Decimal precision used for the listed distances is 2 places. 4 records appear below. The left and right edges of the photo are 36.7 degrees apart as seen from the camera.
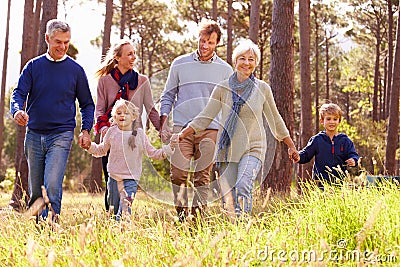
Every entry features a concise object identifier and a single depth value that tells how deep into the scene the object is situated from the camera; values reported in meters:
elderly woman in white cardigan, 5.05
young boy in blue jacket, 6.38
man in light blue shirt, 5.80
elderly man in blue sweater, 5.31
